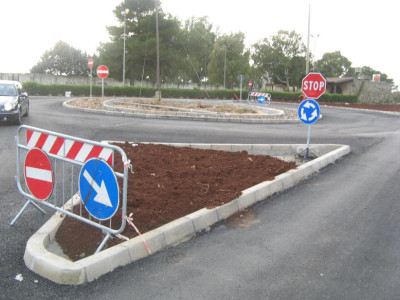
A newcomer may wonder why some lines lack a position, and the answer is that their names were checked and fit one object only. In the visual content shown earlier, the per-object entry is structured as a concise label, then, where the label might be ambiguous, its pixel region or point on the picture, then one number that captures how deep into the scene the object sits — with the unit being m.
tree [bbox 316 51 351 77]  108.12
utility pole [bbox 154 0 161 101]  29.68
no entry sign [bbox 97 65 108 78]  23.44
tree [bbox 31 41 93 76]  88.00
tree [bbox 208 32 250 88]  77.69
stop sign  9.59
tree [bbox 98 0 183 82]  58.06
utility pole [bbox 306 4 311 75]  42.41
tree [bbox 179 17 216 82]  64.25
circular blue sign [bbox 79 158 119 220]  3.96
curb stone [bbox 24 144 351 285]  3.49
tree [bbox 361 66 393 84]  138.04
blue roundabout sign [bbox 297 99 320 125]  9.34
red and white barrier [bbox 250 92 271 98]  31.61
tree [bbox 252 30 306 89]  85.62
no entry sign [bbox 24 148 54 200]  4.73
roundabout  19.14
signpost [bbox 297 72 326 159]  9.38
